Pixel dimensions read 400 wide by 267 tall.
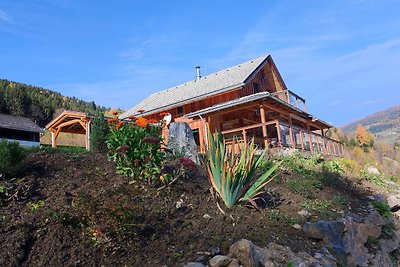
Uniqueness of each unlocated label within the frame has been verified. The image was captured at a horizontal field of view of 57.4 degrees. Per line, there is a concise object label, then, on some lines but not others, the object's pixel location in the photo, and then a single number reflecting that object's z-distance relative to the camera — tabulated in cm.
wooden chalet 1608
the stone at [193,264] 412
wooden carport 1757
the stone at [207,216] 550
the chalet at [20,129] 2916
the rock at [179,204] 570
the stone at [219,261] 429
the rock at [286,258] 471
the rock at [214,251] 450
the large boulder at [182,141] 889
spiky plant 607
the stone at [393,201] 1047
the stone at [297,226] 600
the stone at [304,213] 647
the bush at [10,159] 570
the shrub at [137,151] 612
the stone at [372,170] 1431
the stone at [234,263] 430
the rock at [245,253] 437
